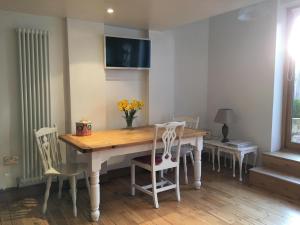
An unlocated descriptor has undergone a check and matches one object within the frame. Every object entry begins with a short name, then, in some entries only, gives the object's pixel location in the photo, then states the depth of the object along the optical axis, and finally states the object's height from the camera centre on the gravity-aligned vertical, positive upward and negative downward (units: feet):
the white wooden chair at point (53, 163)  8.95 -2.54
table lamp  13.47 -1.28
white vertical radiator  10.25 +0.06
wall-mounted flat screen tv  12.07 +1.96
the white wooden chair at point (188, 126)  12.02 -1.70
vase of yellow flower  11.37 -0.63
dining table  8.52 -1.76
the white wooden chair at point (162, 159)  9.54 -2.52
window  12.10 +0.50
